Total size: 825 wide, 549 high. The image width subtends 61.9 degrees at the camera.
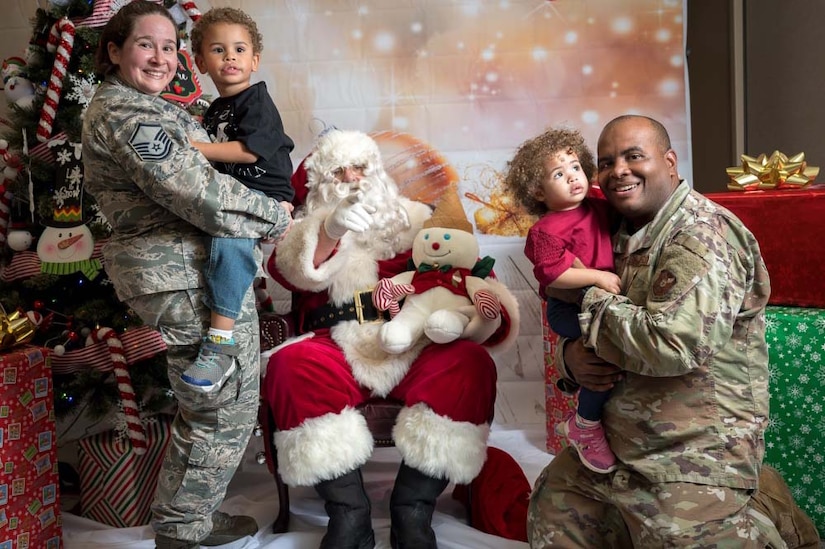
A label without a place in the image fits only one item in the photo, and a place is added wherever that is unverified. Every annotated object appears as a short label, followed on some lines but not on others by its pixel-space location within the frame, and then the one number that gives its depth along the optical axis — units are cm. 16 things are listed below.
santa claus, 213
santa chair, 234
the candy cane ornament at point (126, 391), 251
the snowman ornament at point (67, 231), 259
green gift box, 205
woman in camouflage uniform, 174
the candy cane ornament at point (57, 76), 255
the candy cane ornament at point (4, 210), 265
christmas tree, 256
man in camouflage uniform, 154
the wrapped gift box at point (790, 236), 218
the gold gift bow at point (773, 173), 230
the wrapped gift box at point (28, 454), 204
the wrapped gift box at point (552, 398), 289
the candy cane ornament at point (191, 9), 279
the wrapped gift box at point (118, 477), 252
